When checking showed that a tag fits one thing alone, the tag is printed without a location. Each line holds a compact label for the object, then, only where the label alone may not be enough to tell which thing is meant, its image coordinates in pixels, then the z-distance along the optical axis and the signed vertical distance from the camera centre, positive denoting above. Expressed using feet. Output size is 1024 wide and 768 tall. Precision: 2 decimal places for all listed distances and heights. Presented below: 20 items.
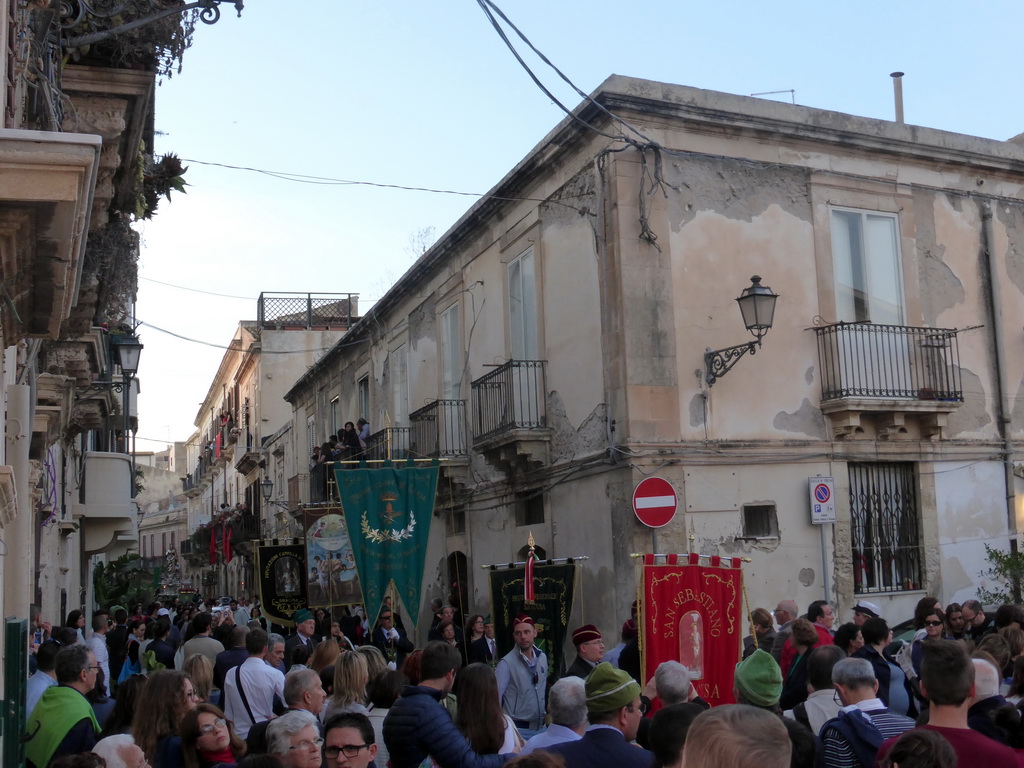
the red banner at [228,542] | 133.22 +1.12
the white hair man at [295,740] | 14.49 -2.43
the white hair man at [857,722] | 15.83 -2.70
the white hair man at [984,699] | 15.89 -2.47
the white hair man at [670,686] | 18.21 -2.40
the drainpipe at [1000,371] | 49.80 +6.68
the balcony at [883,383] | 45.96 +5.87
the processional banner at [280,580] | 55.11 -1.50
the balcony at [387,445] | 68.69 +6.17
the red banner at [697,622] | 29.45 -2.25
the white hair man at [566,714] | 16.62 -2.54
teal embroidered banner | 47.26 +0.83
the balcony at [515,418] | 51.08 +5.62
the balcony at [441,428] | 61.82 +6.33
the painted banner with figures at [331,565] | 55.52 -0.85
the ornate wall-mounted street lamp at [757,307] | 41.83 +8.20
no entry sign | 41.24 +1.22
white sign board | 45.14 +1.15
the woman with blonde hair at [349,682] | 20.75 -2.43
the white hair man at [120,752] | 14.84 -2.54
